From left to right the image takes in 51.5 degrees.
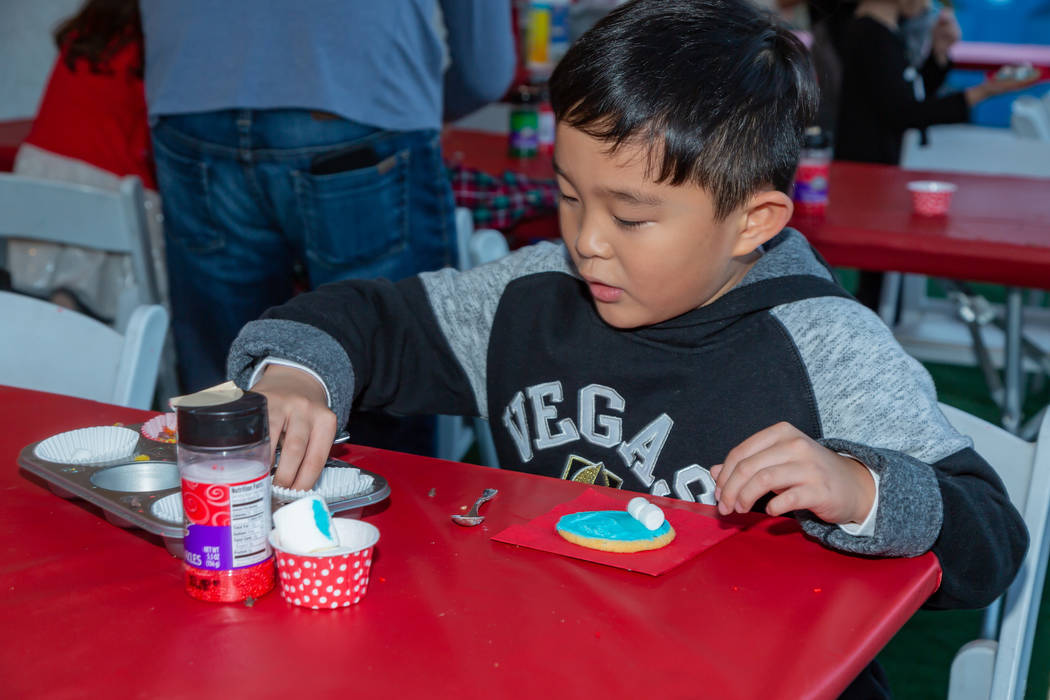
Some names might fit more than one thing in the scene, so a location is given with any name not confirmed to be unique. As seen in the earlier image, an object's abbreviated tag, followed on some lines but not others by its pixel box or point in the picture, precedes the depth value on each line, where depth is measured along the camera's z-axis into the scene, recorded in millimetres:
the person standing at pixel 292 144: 1851
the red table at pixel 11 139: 3191
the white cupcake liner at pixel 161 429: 1115
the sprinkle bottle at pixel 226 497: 785
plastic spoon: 975
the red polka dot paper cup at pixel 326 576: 807
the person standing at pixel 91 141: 2605
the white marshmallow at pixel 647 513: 946
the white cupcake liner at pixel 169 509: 904
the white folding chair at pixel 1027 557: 1169
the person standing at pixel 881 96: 3990
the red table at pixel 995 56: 7766
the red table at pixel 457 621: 723
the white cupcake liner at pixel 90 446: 1053
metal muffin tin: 919
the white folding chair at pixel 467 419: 2152
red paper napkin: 903
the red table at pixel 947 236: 2209
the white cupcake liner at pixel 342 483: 1022
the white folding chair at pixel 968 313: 3348
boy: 1061
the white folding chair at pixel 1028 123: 3980
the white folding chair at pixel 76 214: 2213
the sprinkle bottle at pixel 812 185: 2473
